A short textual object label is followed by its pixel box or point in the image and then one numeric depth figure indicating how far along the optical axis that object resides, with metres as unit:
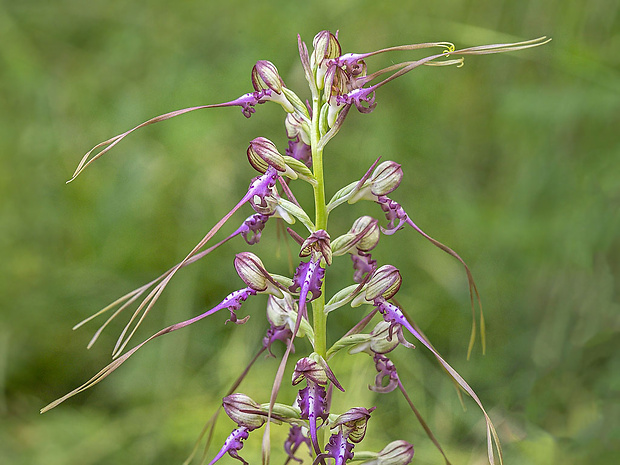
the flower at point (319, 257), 0.44
